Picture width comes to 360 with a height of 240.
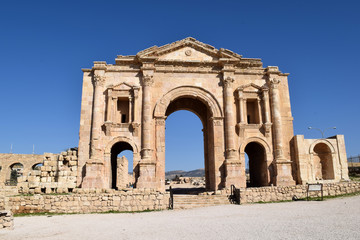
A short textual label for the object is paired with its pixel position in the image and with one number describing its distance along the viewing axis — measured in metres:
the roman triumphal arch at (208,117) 19.02
